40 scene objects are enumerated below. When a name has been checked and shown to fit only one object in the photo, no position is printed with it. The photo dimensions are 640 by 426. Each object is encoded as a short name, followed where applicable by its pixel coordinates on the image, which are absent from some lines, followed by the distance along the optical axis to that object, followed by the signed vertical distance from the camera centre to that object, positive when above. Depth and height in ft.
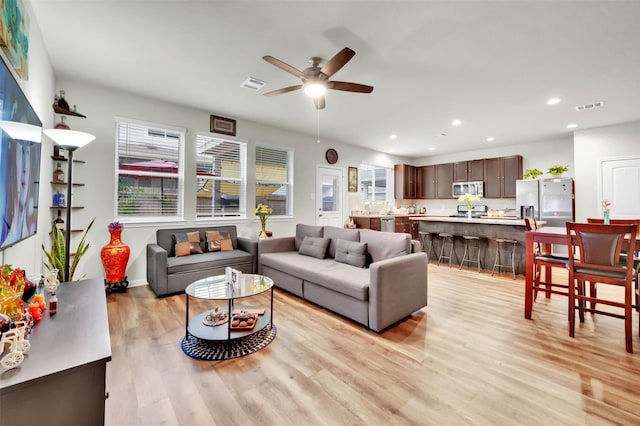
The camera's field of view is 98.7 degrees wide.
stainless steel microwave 24.52 +2.71
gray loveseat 11.69 -2.08
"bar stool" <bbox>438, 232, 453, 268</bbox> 17.67 -1.78
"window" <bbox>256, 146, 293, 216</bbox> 18.22 +2.63
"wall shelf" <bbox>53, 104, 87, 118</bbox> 10.99 +4.24
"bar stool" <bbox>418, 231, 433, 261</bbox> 19.15 -1.65
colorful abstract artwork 5.22 +3.86
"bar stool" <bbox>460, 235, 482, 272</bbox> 16.71 -1.91
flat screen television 4.64 +1.07
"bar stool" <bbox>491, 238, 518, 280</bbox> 15.41 -2.00
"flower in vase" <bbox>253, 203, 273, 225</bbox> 17.00 +0.30
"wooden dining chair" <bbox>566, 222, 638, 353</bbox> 7.52 -1.23
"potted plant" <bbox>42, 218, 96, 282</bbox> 9.84 -1.42
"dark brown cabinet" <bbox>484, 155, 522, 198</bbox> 22.56 +3.59
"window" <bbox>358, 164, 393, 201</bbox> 25.70 +3.39
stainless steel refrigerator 19.12 +1.36
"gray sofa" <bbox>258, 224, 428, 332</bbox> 8.80 -2.08
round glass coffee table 7.52 -3.28
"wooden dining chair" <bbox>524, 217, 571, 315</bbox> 9.36 -1.53
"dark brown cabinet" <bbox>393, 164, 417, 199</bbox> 27.50 +3.69
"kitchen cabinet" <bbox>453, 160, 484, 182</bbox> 24.59 +4.33
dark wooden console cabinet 2.91 -1.83
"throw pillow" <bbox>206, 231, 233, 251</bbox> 14.49 -1.34
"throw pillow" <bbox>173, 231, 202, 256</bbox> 13.62 -1.17
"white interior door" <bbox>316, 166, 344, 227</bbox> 21.53 +1.75
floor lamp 7.54 +2.11
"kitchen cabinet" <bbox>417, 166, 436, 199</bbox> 28.04 +3.71
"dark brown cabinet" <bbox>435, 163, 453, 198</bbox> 26.71 +3.75
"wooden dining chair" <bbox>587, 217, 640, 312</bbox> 8.66 -1.55
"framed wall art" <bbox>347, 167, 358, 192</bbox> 23.93 +3.42
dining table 9.53 -1.31
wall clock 22.12 +4.98
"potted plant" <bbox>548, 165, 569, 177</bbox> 19.29 +3.40
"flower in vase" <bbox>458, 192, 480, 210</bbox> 18.40 +1.25
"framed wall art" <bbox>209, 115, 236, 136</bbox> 15.92 +5.40
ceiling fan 8.54 +4.72
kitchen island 15.39 -0.87
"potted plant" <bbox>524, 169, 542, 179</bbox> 20.54 +3.36
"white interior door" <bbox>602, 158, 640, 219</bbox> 16.78 +2.03
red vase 11.85 -1.81
